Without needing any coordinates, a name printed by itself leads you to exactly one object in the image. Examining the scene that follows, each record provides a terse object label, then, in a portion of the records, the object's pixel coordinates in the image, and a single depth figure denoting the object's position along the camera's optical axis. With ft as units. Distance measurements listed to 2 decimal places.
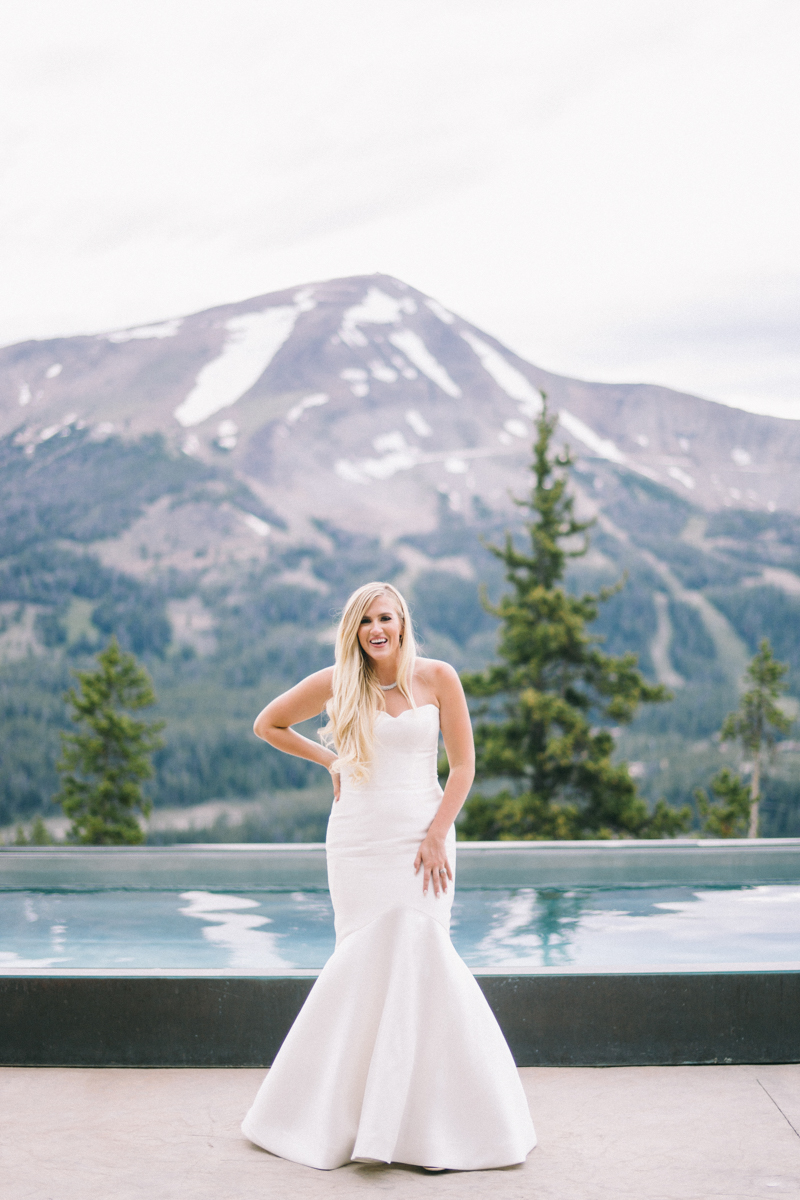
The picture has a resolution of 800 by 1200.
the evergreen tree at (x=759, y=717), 69.72
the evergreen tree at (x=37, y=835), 100.63
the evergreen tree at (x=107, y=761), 65.98
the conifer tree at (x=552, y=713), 53.01
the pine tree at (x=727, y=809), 63.72
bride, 9.07
